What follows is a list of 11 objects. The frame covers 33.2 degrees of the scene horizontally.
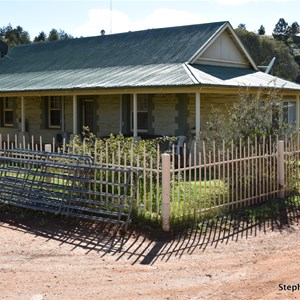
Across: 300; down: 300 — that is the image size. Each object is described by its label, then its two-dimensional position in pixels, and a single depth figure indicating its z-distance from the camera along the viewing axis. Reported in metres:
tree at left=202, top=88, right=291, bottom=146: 10.30
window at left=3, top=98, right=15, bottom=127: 23.50
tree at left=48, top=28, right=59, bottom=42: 80.64
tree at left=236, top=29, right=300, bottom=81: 53.91
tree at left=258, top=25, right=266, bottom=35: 97.64
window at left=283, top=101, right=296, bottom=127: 21.68
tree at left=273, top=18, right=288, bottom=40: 91.75
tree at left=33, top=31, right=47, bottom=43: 85.24
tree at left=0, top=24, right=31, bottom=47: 76.51
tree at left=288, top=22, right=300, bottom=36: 91.06
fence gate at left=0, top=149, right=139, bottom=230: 8.09
